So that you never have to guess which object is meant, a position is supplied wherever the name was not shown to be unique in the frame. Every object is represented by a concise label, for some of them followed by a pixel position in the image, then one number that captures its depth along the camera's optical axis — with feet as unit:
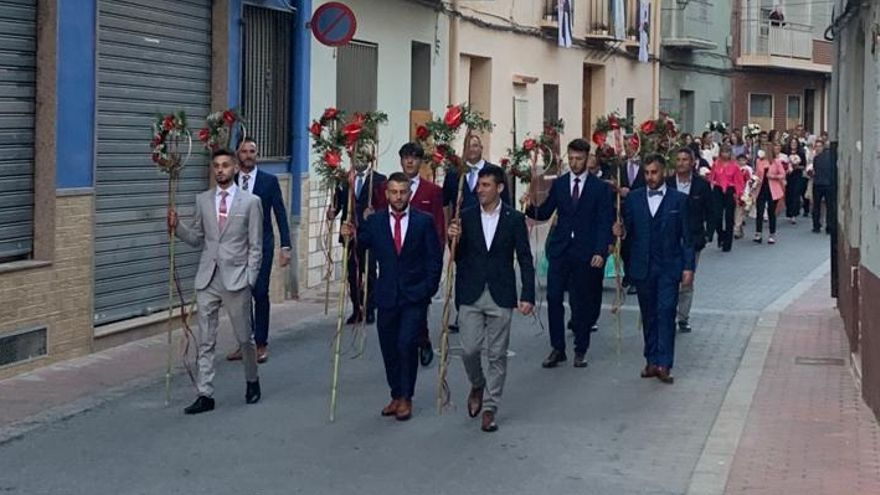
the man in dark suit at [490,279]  32.78
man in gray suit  33.83
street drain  43.04
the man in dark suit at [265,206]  40.16
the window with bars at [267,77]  54.19
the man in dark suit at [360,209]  43.29
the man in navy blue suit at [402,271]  33.22
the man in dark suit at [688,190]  47.32
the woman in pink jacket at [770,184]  91.71
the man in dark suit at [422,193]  40.19
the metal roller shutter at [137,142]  43.62
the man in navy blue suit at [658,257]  39.27
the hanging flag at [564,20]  92.99
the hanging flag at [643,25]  111.14
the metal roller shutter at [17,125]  38.68
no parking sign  55.36
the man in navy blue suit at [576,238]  41.11
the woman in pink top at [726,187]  82.69
